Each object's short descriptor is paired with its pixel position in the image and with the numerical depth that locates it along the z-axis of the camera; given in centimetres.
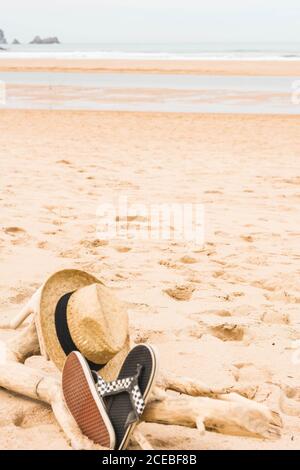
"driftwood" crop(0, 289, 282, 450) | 259
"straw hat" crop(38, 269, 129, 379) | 286
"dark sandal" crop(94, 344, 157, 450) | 255
